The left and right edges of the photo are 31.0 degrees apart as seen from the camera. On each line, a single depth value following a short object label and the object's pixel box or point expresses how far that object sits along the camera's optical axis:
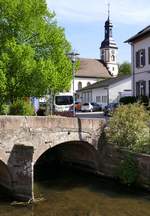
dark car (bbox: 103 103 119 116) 25.29
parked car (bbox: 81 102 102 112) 34.45
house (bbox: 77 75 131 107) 39.19
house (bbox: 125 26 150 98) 25.32
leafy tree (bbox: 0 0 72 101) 16.05
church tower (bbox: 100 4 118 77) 65.44
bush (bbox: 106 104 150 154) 12.22
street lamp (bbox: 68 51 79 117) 17.25
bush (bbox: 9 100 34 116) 14.69
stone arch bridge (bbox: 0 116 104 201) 10.24
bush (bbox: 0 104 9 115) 15.91
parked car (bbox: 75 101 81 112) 34.80
